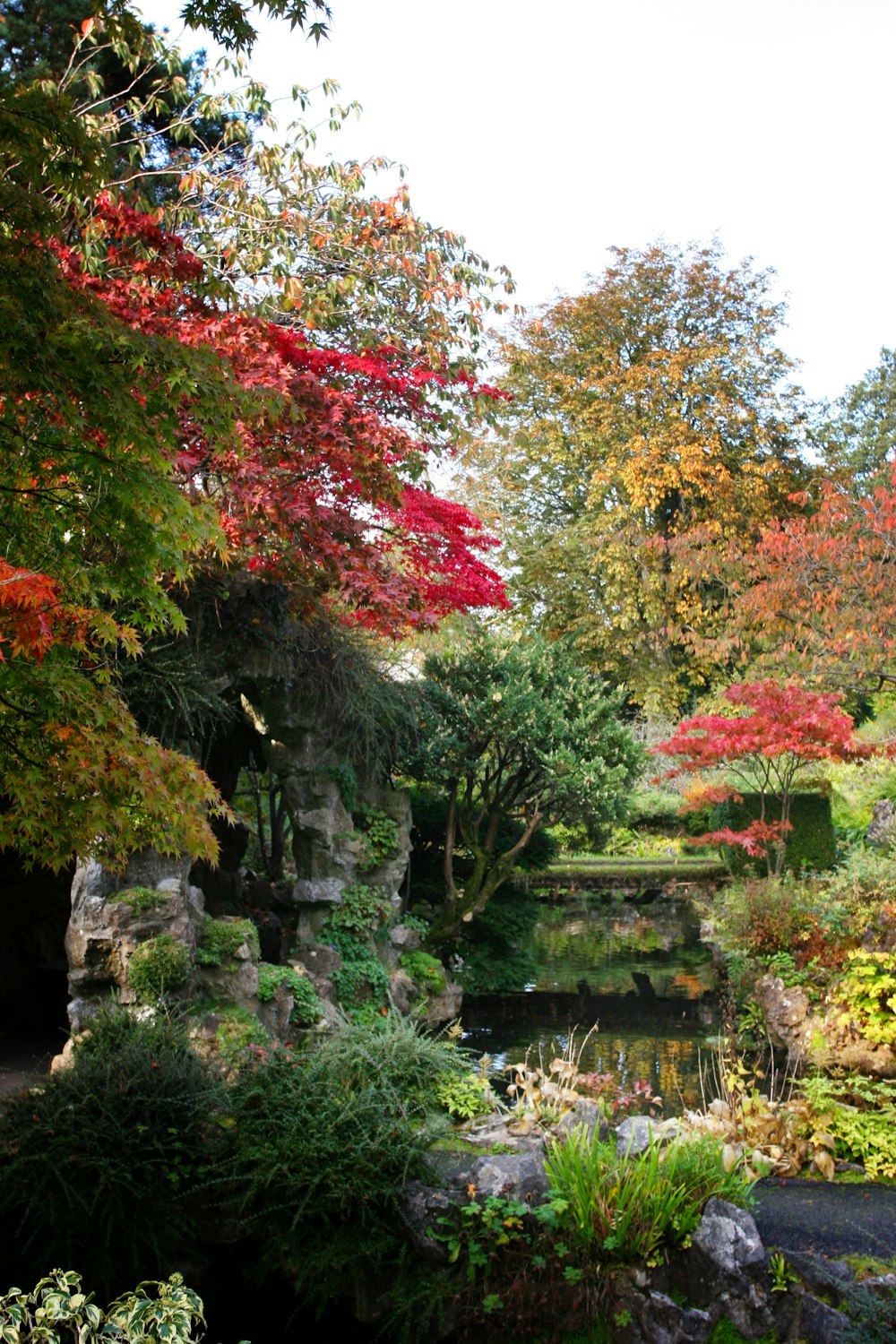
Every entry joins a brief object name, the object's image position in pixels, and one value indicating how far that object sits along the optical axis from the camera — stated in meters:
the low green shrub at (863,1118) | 6.60
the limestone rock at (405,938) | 10.09
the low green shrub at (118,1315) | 2.42
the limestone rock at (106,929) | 6.90
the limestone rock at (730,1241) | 4.69
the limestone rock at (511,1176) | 5.15
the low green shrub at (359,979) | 9.08
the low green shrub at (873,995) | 7.47
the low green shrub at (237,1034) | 6.63
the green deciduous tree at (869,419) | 32.31
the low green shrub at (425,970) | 10.09
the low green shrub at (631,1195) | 4.79
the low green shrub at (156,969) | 6.75
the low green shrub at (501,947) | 11.47
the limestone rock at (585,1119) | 5.67
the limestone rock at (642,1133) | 5.34
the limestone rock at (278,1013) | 7.71
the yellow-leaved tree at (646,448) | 21.77
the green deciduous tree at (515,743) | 10.80
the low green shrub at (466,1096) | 6.08
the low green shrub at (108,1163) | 5.11
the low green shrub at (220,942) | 7.34
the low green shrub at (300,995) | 7.92
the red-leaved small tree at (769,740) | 11.12
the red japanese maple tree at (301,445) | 6.86
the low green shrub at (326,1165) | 5.12
